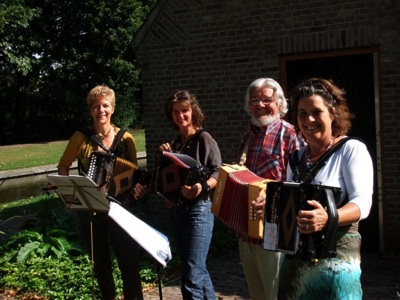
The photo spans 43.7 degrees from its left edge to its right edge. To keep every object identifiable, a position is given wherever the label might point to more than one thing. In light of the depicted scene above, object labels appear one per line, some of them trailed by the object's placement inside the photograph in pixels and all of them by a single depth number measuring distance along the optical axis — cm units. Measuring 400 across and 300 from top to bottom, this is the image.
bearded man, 322
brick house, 627
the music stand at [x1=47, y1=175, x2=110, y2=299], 361
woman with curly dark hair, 229
